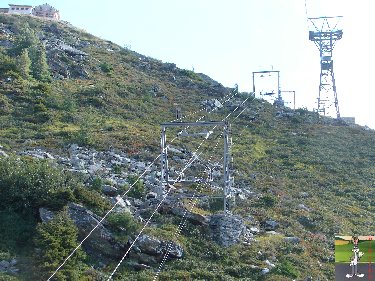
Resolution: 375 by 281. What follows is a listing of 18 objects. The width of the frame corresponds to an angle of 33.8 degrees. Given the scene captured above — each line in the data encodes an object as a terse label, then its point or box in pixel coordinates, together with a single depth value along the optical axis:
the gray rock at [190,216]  24.06
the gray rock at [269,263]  21.92
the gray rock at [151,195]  25.80
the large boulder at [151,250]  20.58
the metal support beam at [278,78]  61.62
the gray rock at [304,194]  33.53
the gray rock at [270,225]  26.22
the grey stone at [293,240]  24.81
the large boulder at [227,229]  23.28
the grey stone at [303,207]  30.54
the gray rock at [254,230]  25.02
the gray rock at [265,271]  21.20
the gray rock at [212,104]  52.31
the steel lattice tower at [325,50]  60.59
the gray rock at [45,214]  20.45
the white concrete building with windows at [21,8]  88.38
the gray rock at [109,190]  24.56
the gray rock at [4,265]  18.14
